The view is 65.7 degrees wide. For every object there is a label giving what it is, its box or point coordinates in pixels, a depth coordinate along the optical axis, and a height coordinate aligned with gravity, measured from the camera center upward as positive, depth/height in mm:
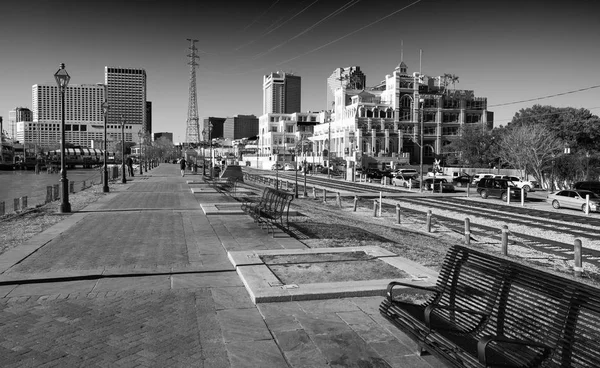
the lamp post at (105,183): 26547 -1312
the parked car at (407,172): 57656 -1330
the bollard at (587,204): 25130 -2282
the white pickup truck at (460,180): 49969 -1950
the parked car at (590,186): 32812 -1667
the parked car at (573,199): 25644 -2149
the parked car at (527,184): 42675 -2080
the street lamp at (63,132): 16734 +998
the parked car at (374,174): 61484 -1674
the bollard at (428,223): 17361 -2290
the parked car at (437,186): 42184 -2202
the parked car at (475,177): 54188 -1840
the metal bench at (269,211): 12703 -1427
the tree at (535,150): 49875 +1416
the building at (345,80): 123719 +24875
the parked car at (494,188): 32903 -1912
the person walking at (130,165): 46656 -519
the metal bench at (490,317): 3609 -1462
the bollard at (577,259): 10383 -2189
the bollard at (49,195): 21688 -1648
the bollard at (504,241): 12742 -2161
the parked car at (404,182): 45562 -2083
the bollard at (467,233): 14375 -2201
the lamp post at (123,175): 35625 -1141
